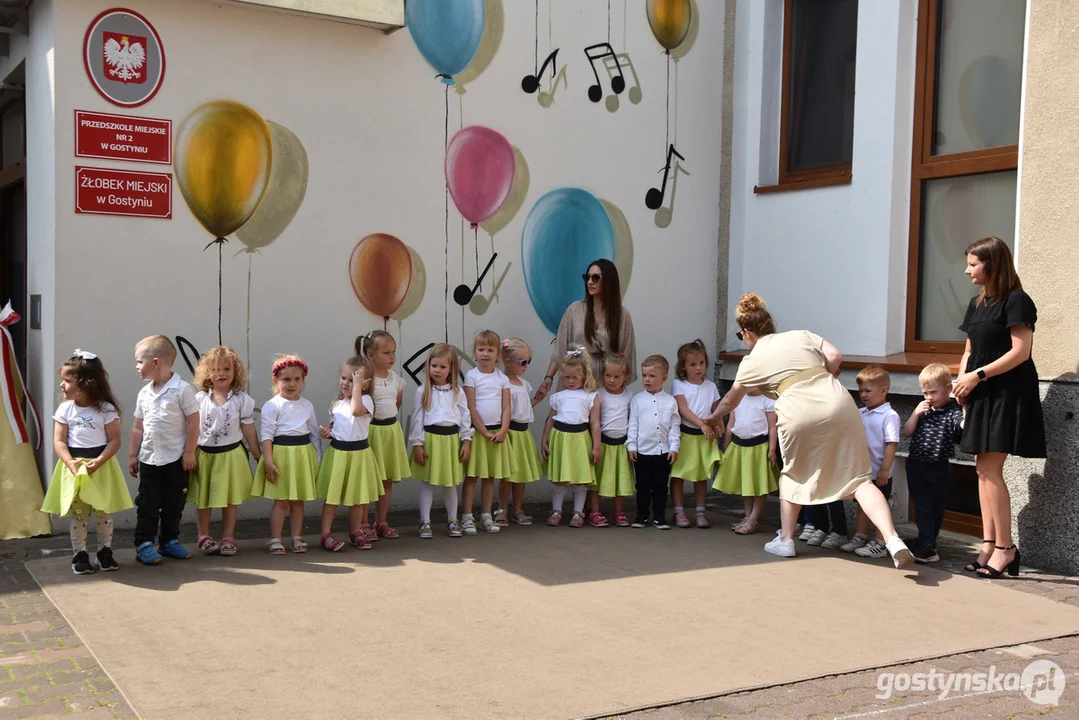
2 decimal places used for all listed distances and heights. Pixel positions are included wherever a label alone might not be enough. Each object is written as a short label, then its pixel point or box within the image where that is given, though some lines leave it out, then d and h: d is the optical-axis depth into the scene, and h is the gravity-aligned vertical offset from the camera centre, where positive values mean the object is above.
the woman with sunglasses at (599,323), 7.44 -0.17
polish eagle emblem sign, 6.42 +1.46
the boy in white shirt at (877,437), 6.29 -0.80
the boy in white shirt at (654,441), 7.02 -0.95
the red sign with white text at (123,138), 6.41 +0.96
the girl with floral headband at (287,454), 6.04 -0.94
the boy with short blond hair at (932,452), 6.10 -0.86
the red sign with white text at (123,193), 6.42 +0.62
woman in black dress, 5.66 -0.47
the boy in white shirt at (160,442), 5.69 -0.84
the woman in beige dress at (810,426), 5.94 -0.70
